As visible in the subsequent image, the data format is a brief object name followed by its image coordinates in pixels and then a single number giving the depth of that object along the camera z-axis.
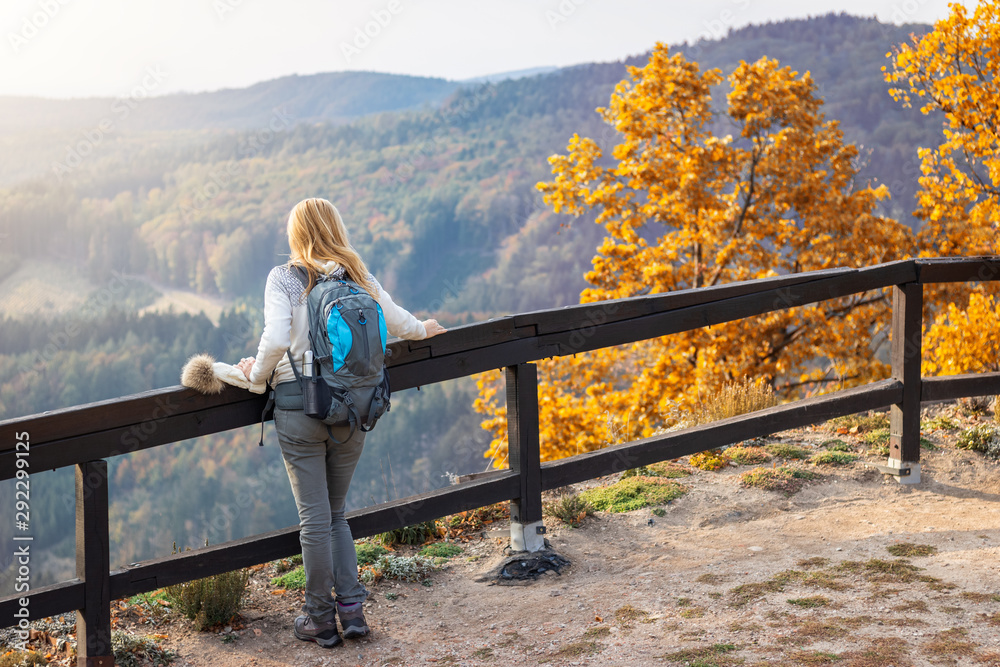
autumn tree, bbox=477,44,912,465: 14.99
